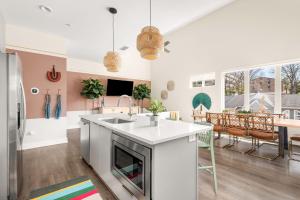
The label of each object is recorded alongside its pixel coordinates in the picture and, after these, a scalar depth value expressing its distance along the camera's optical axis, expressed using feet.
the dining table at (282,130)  9.56
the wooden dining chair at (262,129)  9.84
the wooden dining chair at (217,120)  12.42
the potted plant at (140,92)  23.89
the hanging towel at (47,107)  12.91
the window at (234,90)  16.01
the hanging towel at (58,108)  13.42
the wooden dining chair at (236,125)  11.05
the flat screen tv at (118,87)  22.13
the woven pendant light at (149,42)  6.48
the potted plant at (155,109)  5.68
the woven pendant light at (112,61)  9.35
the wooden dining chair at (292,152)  9.19
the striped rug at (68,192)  4.83
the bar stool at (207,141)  6.37
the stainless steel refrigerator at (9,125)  5.50
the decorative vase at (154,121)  5.93
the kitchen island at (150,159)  4.15
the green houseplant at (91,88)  19.39
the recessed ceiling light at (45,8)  9.88
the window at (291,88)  12.92
